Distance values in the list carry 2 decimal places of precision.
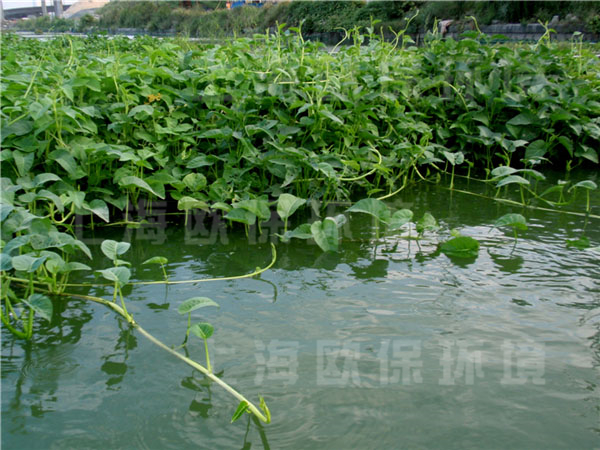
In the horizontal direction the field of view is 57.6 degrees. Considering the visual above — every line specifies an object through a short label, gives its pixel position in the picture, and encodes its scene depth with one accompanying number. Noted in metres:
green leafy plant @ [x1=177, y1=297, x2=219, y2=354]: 1.55
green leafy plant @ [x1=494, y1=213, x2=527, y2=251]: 2.39
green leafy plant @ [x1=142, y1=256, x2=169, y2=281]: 1.91
